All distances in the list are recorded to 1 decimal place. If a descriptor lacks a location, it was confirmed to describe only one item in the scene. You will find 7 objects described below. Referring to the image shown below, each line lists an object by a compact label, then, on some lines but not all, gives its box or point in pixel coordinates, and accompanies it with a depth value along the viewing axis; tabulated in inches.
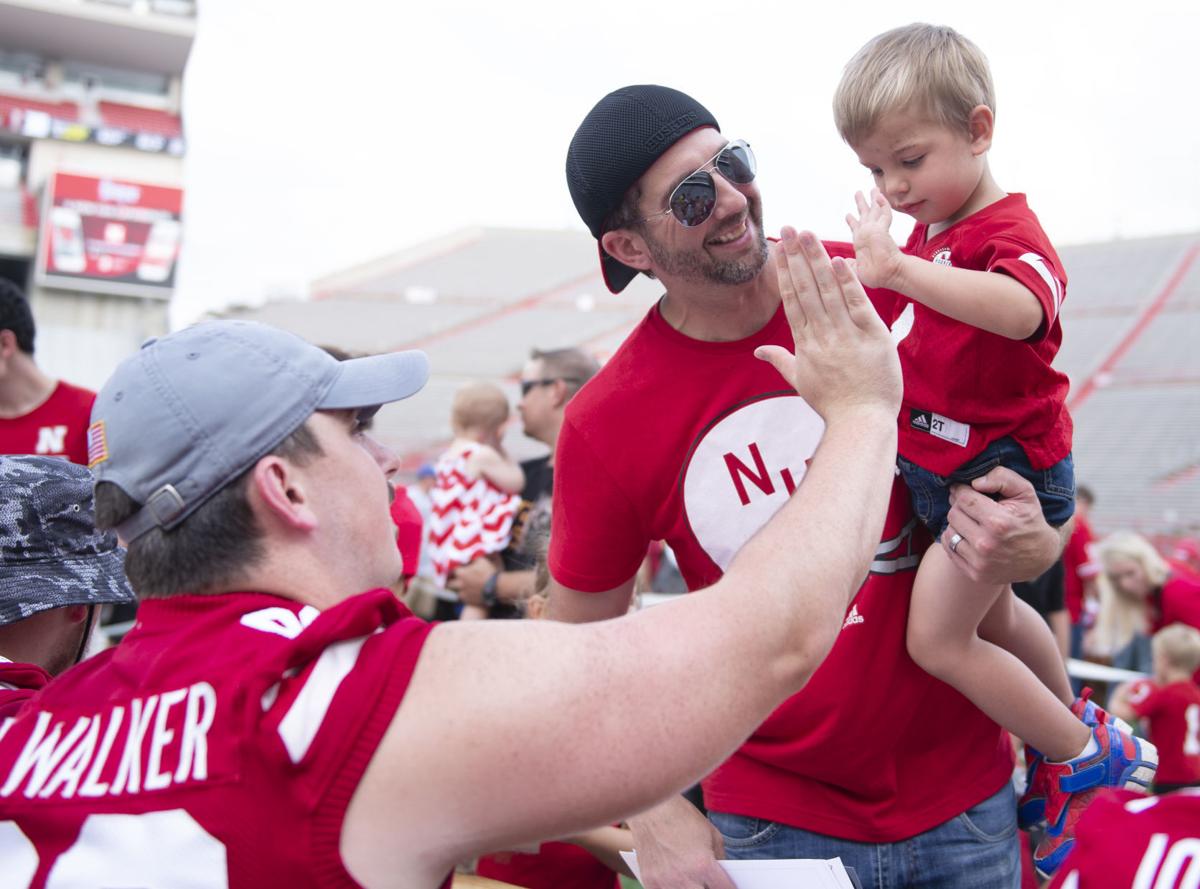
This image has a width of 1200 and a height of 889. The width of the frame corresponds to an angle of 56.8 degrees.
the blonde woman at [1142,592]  284.8
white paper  71.7
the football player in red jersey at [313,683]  46.3
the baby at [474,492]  198.4
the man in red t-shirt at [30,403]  164.9
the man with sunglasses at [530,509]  191.3
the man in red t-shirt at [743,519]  88.1
